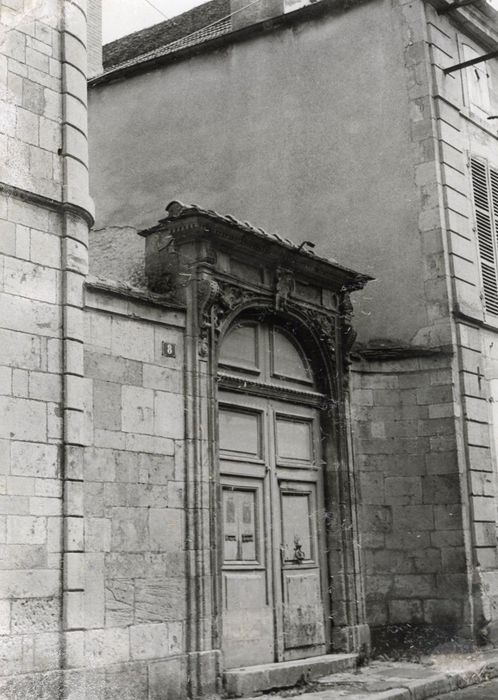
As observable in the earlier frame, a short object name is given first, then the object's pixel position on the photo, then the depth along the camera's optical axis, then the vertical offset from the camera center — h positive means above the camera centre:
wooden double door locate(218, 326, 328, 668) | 7.99 +0.37
